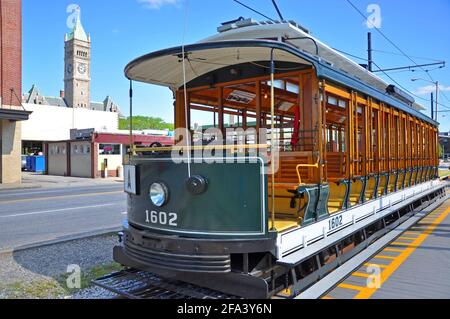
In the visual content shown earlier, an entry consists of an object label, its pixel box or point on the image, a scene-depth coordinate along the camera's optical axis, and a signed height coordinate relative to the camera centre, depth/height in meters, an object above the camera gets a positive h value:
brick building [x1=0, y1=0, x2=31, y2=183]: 24.00 +4.75
